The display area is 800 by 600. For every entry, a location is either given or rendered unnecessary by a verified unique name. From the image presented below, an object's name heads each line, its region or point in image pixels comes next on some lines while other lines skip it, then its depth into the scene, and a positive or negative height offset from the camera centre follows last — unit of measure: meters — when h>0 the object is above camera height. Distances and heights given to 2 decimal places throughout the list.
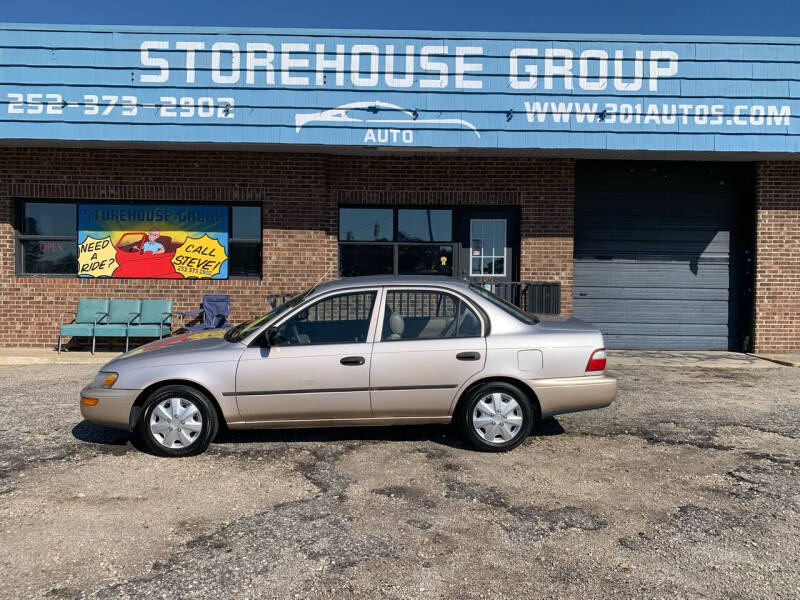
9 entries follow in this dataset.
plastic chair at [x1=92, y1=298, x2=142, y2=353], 9.78 -0.49
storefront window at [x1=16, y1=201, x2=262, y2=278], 10.44 +0.85
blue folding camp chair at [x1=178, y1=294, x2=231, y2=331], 10.05 -0.40
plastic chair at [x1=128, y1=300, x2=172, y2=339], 9.80 -0.54
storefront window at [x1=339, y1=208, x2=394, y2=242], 10.68 +1.19
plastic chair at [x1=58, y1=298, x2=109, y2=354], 9.79 -0.50
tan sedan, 4.78 -0.69
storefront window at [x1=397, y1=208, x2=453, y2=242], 10.69 +1.19
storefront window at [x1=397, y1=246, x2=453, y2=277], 10.69 +0.54
